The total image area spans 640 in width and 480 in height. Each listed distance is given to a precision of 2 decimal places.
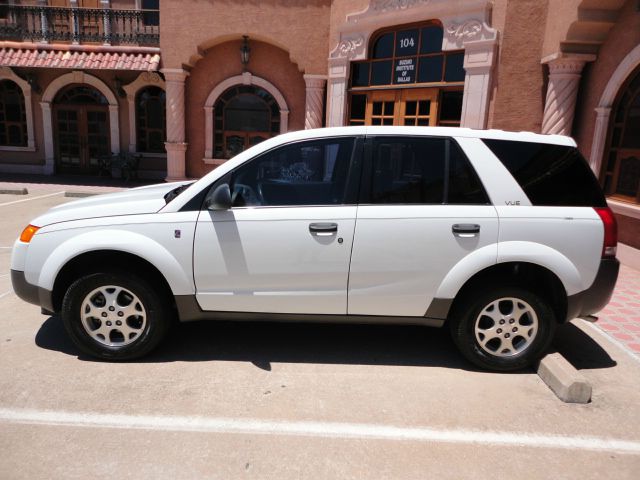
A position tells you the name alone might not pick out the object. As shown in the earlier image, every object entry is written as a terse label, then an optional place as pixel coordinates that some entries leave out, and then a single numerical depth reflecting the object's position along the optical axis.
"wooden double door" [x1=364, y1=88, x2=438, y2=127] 10.18
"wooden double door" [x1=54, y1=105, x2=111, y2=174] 16.59
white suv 3.48
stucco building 8.01
